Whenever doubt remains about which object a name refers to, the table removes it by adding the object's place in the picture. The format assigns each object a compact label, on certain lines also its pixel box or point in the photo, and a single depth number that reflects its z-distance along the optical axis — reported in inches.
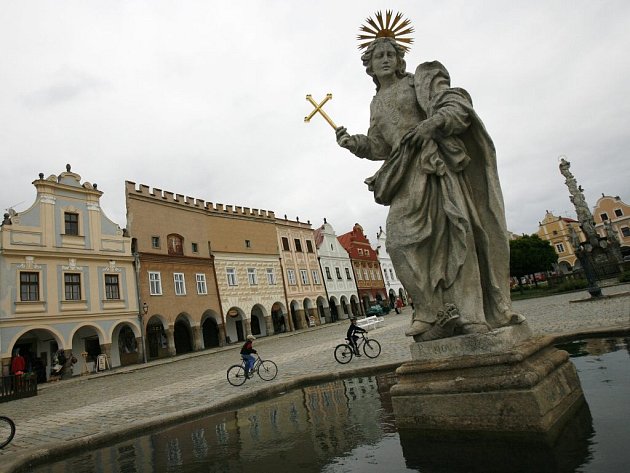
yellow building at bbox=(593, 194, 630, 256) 2255.2
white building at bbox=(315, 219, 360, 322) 1739.7
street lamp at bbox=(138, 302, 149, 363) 970.1
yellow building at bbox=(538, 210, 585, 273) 2566.4
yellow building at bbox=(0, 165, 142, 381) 816.9
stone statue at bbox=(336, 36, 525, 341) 109.6
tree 1582.2
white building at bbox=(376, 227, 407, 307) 2168.2
